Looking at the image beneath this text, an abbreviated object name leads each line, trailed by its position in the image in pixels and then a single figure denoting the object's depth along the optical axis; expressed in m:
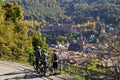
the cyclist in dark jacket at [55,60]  20.44
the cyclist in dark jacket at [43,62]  20.50
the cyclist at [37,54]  21.14
